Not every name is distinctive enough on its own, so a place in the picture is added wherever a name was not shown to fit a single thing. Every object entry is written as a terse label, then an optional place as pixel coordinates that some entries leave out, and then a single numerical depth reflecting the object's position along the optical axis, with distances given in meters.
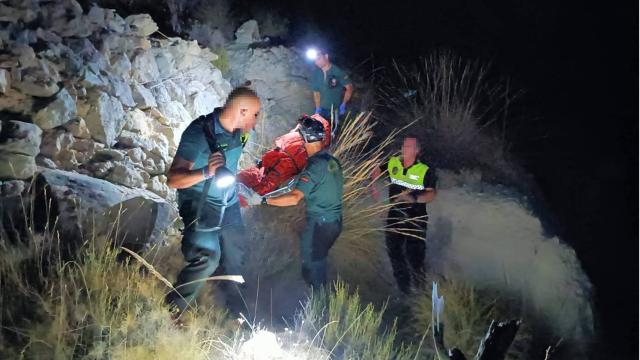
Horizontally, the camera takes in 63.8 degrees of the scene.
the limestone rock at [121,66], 5.84
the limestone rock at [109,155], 4.98
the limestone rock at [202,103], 6.48
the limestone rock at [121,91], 5.50
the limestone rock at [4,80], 4.56
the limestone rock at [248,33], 8.92
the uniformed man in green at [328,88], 7.27
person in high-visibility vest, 5.00
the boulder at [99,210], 3.91
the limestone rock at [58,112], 4.68
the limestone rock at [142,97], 5.76
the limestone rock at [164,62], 6.55
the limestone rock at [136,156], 5.18
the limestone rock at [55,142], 4.64
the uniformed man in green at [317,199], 4.09
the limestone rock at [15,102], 4.62
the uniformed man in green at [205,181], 3.38
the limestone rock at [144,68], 6.09
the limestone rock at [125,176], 4.85
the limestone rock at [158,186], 5.11
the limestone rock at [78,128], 4.90
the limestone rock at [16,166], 4.22
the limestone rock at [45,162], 4.53
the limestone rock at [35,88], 4.72
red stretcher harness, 4.71
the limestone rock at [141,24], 6.65
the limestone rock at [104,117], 5.06
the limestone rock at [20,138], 4.29
